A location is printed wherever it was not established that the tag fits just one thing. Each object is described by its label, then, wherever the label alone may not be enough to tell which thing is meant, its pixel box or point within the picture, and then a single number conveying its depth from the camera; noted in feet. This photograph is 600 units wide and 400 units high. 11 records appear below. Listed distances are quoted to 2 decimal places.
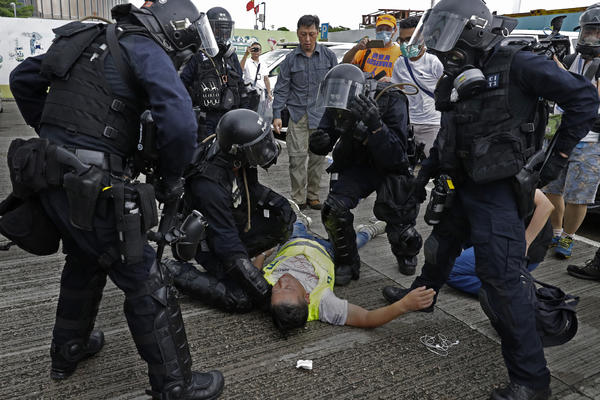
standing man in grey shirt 17.19
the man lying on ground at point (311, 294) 8.55
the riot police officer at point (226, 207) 9.53
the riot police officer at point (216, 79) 14.60
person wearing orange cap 17.43
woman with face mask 15.85
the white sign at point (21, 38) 47.28
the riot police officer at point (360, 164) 10.34
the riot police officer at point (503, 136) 7.04
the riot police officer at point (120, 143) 6.06
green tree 107.86
